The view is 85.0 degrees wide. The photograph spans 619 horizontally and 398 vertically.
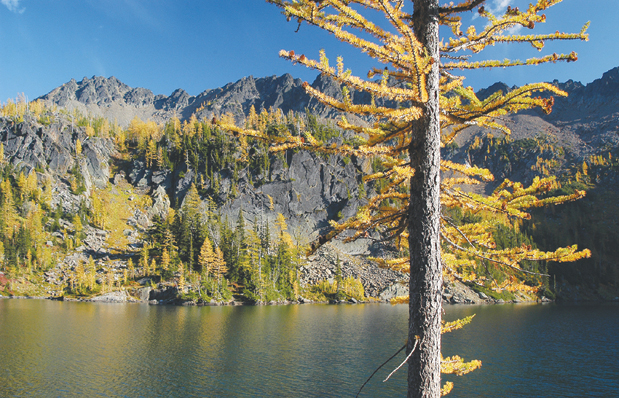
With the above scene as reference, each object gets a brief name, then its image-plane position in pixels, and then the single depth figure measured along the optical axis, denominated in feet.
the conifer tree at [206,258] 266.57
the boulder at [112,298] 254.02
